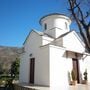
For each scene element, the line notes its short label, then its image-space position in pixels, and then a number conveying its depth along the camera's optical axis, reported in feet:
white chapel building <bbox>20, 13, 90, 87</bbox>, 31.28
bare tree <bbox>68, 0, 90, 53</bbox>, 20.73
